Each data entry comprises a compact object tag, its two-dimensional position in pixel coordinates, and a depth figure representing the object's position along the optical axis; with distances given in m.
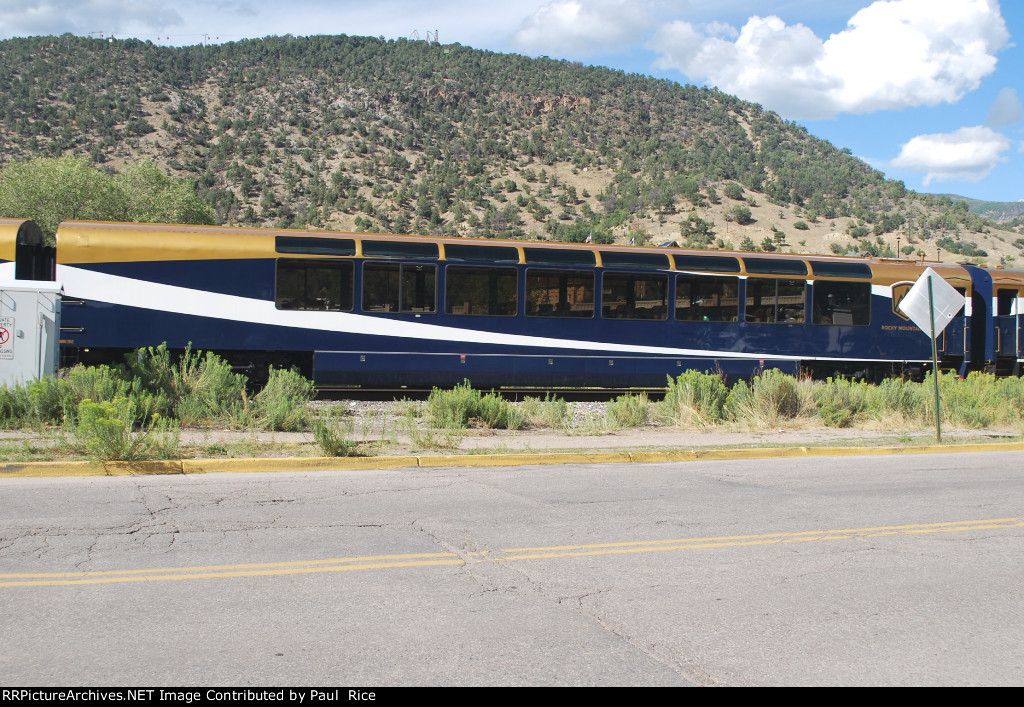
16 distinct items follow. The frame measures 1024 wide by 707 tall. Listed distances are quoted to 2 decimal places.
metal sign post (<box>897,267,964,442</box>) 14.09
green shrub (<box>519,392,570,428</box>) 14.18
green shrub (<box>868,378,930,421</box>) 15.95
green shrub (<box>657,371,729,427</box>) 14.88
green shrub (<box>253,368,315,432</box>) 12.51
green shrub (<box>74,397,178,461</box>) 9.21
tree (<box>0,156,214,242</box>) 40.19
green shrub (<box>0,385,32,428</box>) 11.79
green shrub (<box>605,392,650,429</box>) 14.62
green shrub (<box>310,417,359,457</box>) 10.37
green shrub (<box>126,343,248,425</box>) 12.73
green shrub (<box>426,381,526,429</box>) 13.44
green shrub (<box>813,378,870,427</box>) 15.61
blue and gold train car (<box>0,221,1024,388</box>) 16.48
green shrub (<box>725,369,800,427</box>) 15.12
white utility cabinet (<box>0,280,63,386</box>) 12.62
